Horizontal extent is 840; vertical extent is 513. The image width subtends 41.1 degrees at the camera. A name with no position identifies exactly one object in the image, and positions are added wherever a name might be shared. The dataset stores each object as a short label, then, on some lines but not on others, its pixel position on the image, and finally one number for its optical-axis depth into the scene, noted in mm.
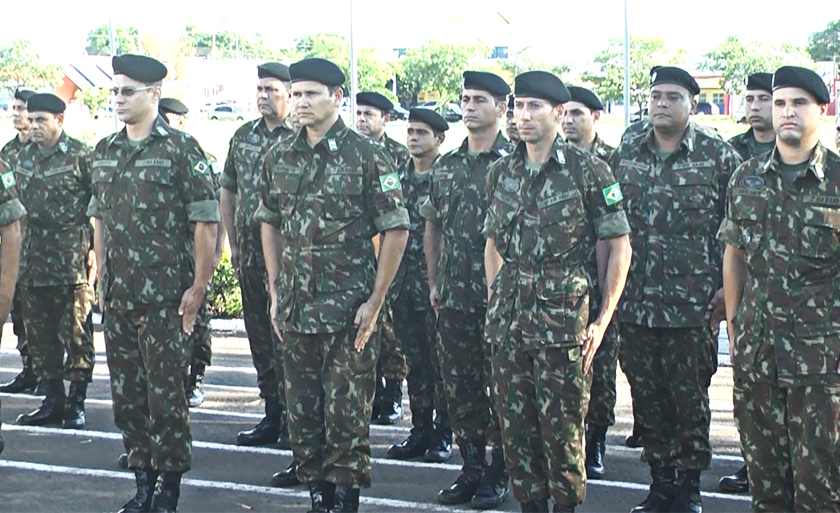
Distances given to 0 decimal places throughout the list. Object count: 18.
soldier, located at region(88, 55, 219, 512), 5441
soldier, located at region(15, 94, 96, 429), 7406
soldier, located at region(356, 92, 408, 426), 7504
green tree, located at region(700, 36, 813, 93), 21500
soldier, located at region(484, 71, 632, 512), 4805
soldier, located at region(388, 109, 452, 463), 6770
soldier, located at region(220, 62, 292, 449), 6949
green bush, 11195
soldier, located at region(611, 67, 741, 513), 5559
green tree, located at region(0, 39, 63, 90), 41656
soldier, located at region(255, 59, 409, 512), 5238
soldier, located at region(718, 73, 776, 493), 6695
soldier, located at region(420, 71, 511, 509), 5930
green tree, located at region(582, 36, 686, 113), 23844
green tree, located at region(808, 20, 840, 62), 26547
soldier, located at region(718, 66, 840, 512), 4402
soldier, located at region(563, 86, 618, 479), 6309
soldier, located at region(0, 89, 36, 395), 8273
